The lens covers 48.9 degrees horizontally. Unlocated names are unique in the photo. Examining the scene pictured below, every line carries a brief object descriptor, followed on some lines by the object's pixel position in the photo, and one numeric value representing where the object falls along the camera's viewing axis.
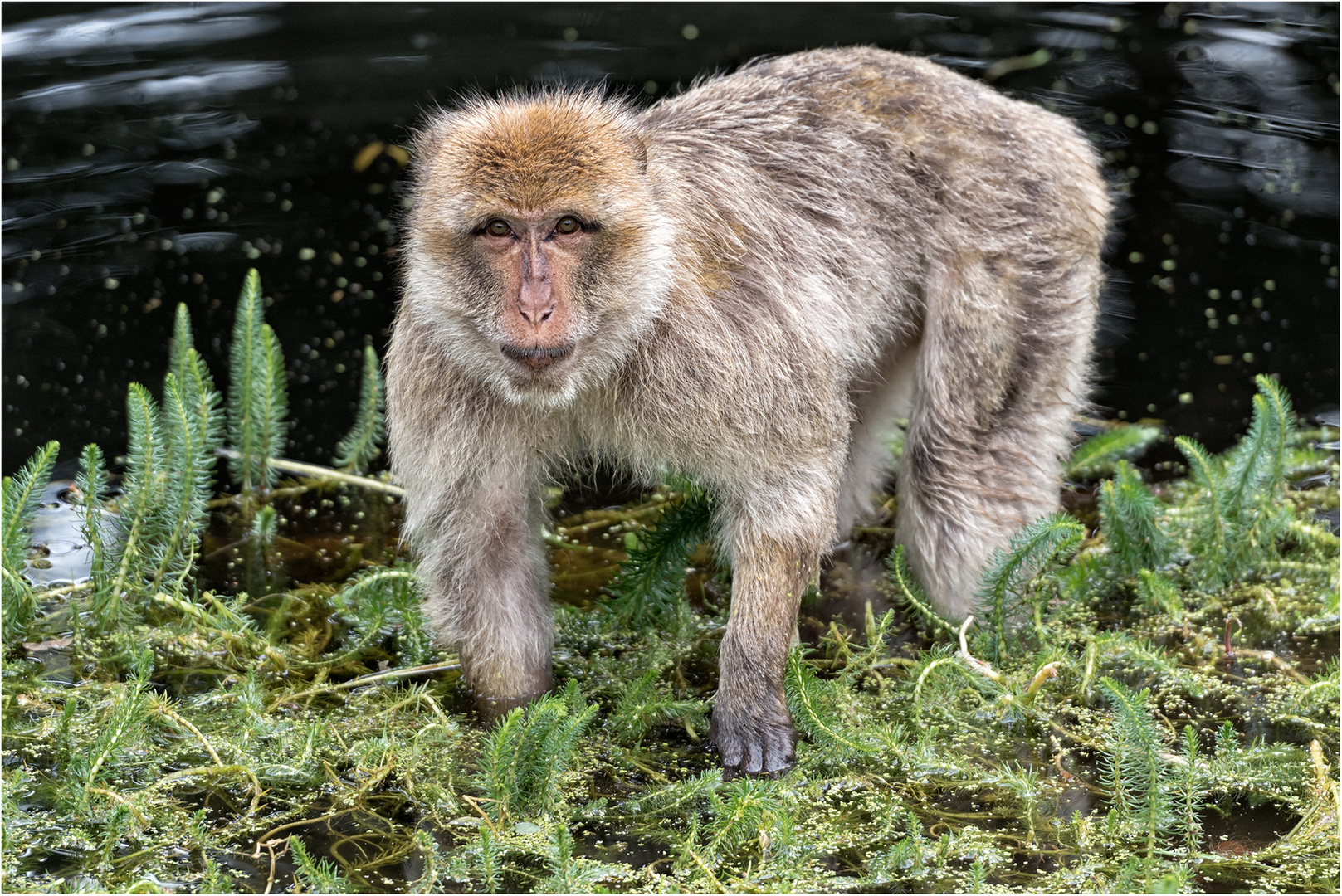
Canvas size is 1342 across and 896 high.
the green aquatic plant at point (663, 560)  5.29
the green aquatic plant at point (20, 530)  5.11
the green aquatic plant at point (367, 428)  6.49
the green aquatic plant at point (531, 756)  4.30
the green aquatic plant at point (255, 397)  6.20
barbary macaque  4.41
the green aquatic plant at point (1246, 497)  5.79
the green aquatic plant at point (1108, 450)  6.37
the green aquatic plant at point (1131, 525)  5.83
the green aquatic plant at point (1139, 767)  4.19
